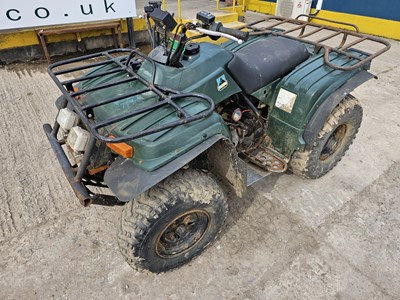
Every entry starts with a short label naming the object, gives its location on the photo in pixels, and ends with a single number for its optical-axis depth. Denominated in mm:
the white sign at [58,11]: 5349
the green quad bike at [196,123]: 1978
